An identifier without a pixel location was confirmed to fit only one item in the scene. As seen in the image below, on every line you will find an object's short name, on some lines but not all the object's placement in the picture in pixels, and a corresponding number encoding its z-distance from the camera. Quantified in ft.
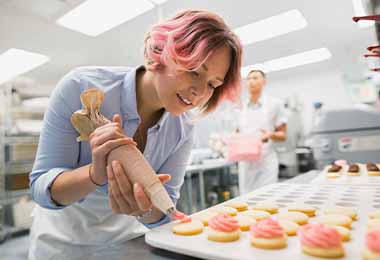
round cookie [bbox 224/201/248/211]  2.26
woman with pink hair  1.88
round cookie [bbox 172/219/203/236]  1.66
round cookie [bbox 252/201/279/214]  2.15
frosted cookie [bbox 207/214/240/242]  1.52
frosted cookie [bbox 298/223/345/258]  1.26
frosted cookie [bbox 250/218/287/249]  1.39
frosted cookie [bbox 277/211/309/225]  1.82
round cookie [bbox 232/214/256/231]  1.71
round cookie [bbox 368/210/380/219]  1.86
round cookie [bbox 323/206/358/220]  1.89
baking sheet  1.33
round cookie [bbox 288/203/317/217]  2.04
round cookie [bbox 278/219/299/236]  1.60
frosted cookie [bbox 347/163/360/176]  4.13
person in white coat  7.25
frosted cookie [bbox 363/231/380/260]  1.18
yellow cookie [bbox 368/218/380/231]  1.60
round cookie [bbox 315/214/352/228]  1.69
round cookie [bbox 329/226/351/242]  1.45
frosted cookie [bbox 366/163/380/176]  4.00
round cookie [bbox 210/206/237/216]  2.09
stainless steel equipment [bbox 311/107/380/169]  5.29
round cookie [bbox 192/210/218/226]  1.89
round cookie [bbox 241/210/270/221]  1.92
